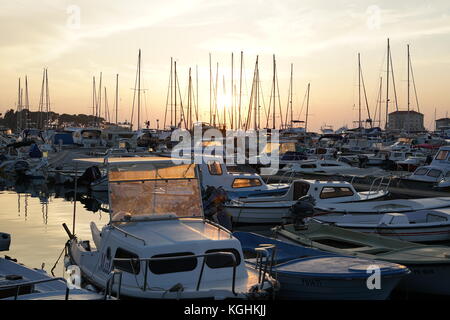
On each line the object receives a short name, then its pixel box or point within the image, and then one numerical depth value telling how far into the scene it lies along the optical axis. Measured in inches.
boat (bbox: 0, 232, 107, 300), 371.6
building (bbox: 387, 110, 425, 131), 4200.3
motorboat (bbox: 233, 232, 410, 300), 431.2
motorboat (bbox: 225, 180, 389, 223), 893.8
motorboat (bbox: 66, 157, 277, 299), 389.4
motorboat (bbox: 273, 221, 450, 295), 496.1
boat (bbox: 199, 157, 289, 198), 1040.2
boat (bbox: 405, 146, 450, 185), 1301.7
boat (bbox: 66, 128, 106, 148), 2773.1
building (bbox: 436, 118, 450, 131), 6611.7
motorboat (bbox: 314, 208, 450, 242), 681.6
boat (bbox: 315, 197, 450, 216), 807.7
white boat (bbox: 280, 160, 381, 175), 1567.4
